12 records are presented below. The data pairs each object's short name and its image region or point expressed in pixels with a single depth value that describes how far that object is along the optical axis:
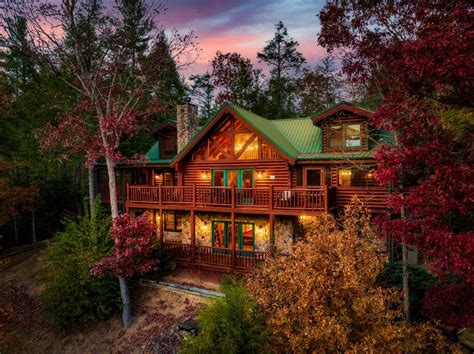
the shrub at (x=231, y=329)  7.91
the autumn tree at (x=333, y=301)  6.75
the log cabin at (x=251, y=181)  15.47
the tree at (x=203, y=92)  41.91
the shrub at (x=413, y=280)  10.54
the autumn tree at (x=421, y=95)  5.70
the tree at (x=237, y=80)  36.75
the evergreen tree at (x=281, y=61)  37.72
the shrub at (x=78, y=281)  14.05
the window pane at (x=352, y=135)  16.94
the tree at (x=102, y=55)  14.02
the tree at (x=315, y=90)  37.00
